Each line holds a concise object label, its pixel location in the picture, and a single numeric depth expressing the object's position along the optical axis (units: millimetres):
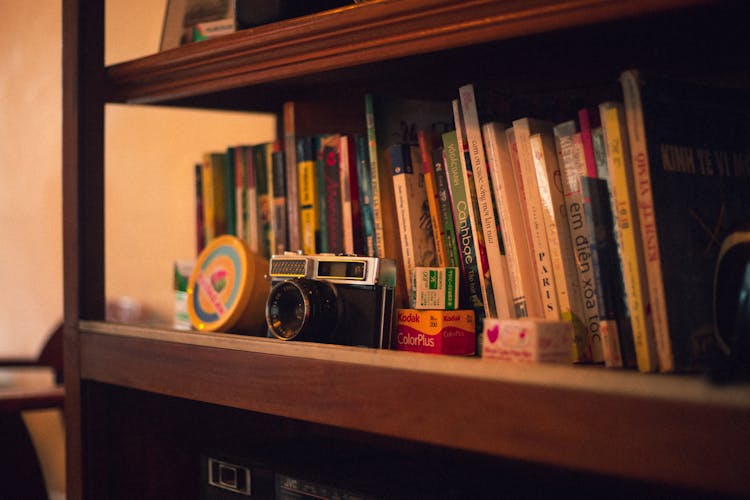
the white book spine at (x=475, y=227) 812
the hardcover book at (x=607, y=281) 696
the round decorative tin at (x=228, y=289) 1007
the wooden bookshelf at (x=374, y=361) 543
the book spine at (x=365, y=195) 948
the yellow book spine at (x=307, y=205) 1029
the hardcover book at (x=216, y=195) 1210
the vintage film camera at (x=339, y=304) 845
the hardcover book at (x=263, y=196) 1133
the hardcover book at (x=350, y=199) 974
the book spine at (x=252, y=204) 1144
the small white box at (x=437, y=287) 818
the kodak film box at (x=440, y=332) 806
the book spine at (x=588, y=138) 732
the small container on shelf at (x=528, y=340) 649
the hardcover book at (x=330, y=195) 993
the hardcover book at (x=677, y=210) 654
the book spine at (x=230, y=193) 1189
